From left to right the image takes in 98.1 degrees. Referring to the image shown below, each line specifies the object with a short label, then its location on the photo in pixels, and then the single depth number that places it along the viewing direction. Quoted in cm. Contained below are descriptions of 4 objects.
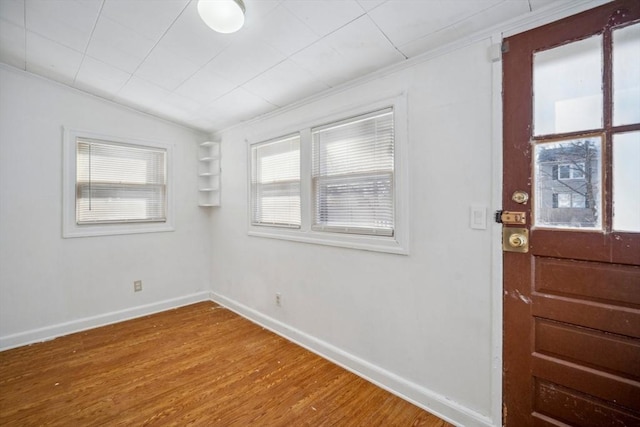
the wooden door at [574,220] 123
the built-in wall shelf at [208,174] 380
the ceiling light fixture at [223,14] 155
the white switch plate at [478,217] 159
